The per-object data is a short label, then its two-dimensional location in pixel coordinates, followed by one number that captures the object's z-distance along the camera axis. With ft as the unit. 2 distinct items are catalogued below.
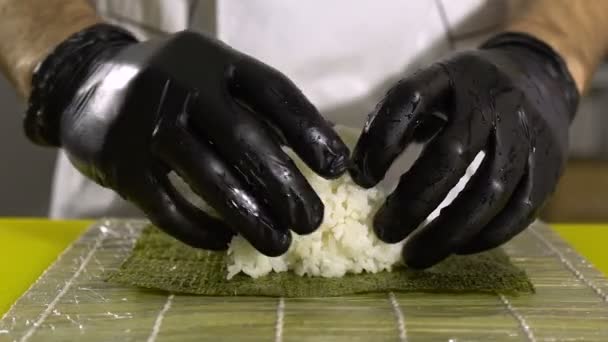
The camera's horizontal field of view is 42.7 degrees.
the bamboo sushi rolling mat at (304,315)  2.23
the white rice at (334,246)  2.73
